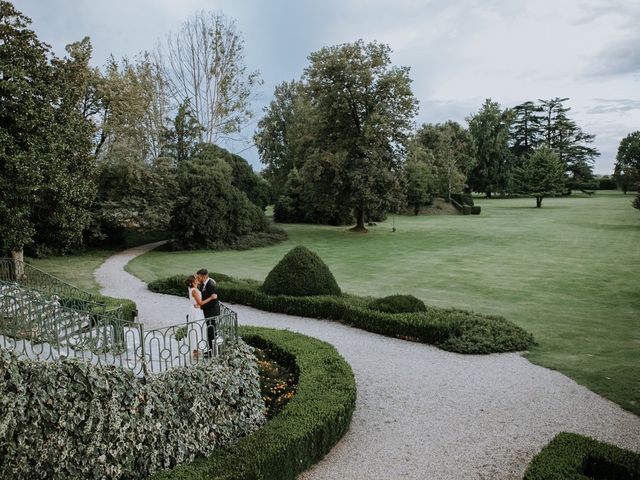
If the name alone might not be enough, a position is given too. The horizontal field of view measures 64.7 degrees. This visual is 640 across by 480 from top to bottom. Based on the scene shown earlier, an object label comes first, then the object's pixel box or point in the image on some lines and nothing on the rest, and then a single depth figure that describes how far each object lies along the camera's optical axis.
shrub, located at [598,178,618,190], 101.11
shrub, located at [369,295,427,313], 15.34
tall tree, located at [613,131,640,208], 86.72
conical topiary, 17.30
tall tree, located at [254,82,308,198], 64.44
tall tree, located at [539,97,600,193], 93.31
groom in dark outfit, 11.27
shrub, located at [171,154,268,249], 35.53
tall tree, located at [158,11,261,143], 44.72
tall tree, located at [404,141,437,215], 62.85
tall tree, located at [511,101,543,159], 98.69
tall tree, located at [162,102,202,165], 44.09
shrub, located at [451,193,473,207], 69.50
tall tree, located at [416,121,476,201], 70.19
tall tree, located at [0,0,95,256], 19.75
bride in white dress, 11.23
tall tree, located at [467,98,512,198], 84.41
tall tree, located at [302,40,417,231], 40.16
